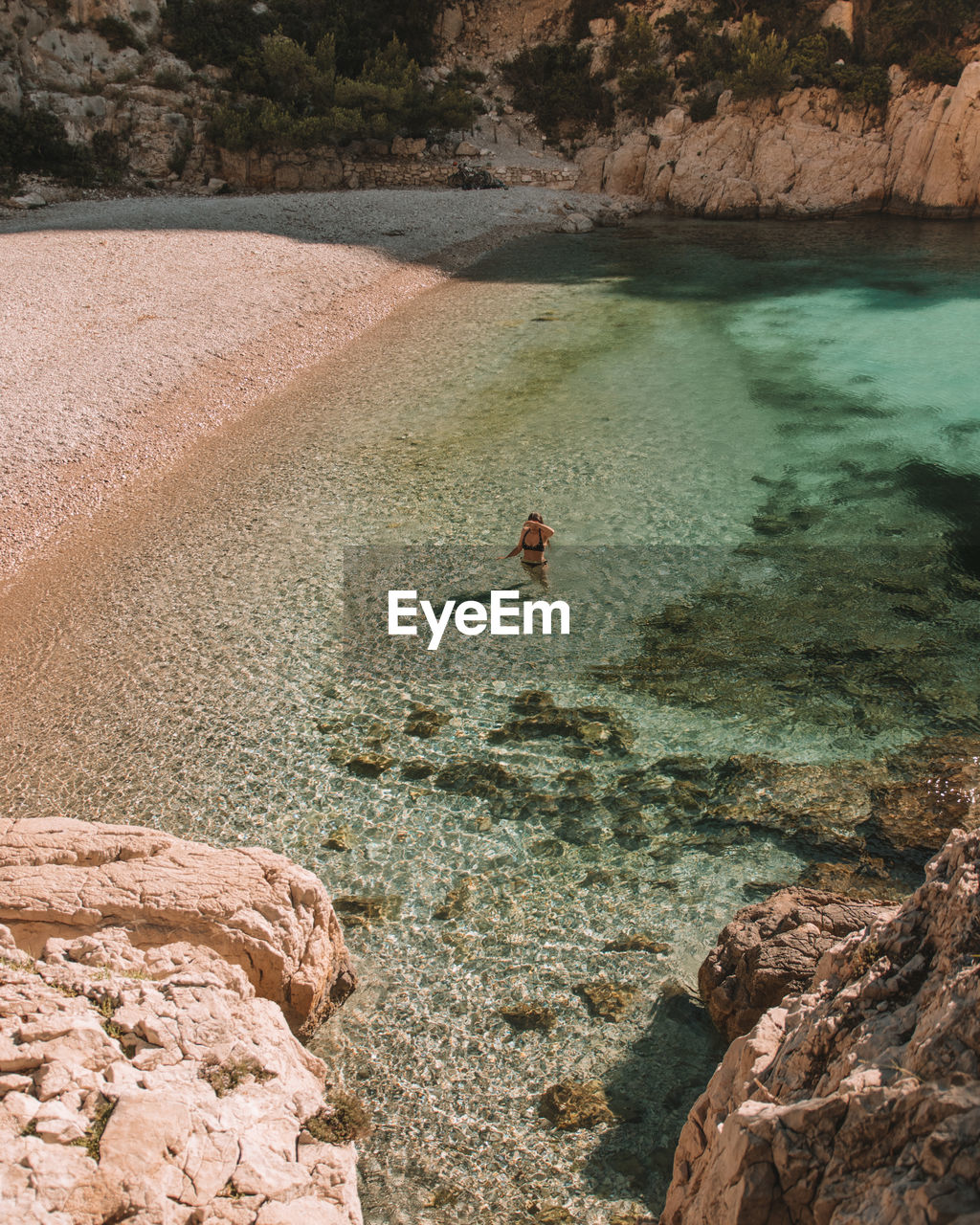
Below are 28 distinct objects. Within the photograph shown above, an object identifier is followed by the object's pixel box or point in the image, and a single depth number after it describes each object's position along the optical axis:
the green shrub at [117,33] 34.47
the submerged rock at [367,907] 7.17
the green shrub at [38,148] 31.38
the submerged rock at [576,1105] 5.60
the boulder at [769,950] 5.64
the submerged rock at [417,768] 8.67
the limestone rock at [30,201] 29.94
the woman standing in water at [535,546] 11.63
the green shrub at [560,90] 41.00
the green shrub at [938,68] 33.09
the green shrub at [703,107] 37.09
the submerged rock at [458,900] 7.16
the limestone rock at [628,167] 37.50
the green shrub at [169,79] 35.31
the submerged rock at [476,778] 8.46
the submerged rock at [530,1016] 6.23
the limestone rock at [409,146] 37.66
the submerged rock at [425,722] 9.28
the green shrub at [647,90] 38.59
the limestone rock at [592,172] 38.22
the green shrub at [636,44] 39.06
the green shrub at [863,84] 34.19
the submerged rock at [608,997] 6.28
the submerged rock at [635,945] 6.75
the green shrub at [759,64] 34.69
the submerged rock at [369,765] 8.73
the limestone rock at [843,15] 36.25
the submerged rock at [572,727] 9.03
